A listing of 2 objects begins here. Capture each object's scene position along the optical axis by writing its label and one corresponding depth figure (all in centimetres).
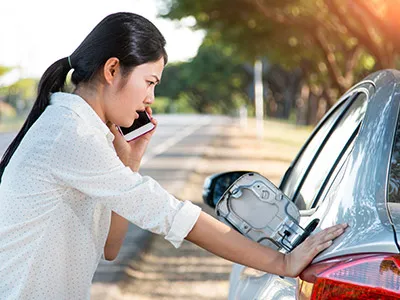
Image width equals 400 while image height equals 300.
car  208
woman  238
